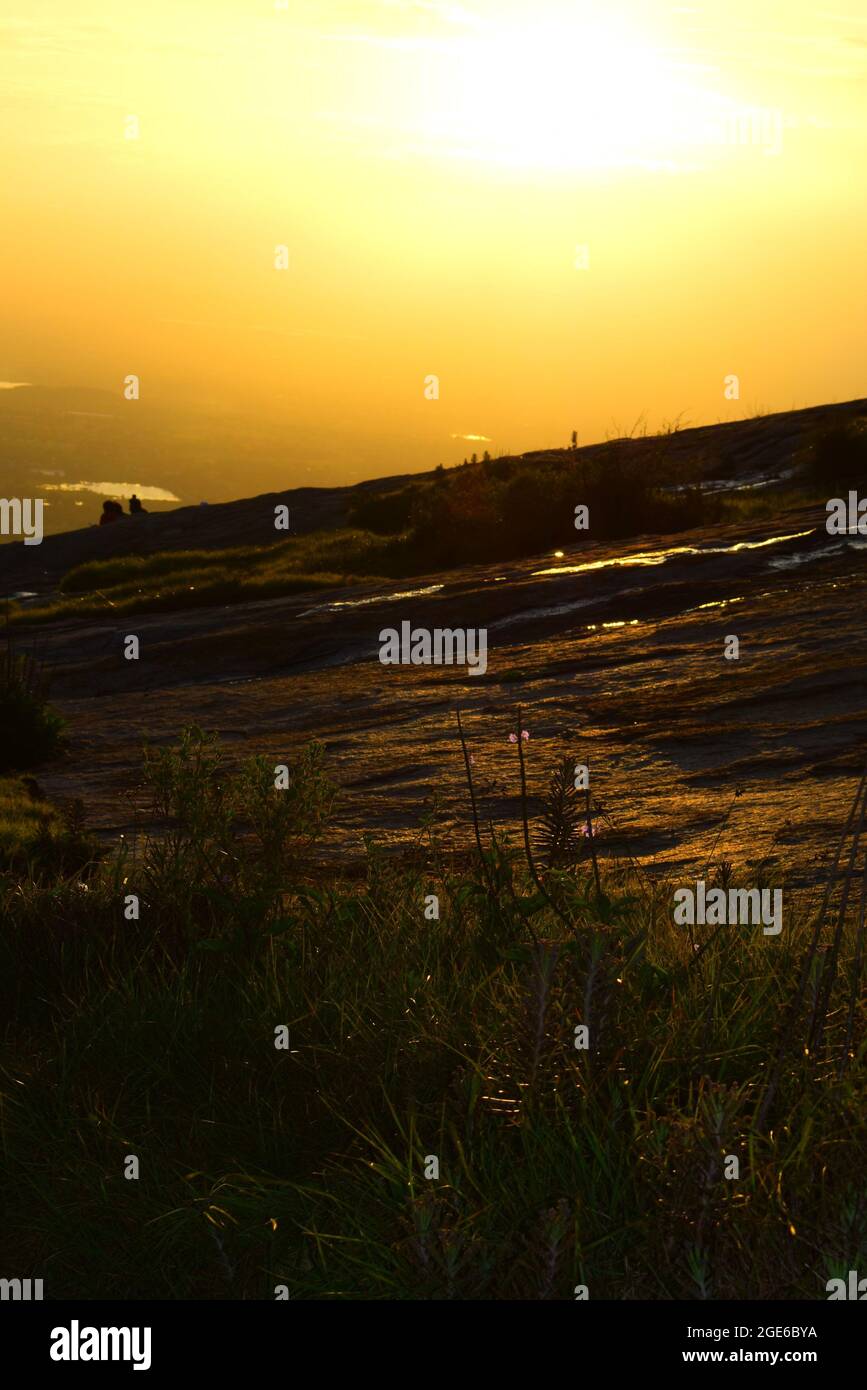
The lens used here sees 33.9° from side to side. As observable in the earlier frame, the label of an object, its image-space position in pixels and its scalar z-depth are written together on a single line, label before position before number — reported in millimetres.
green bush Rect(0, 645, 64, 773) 10711
